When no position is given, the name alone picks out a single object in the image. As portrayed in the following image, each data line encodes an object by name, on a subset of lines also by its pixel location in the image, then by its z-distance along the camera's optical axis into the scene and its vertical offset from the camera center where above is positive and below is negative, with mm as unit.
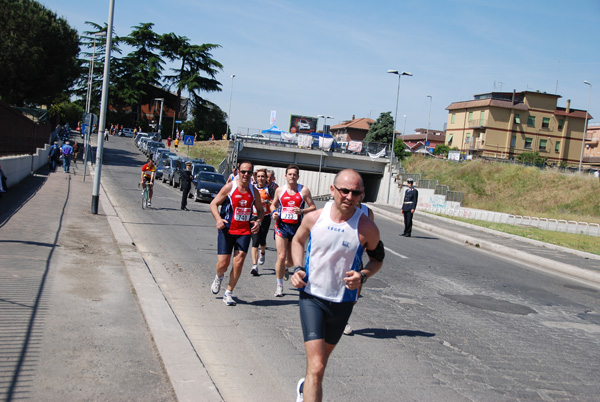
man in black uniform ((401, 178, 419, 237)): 18497 -999
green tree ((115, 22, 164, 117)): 71000 +9809
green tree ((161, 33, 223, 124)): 68062 +10291
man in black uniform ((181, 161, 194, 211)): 20625 -1231
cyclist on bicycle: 19469 -1026
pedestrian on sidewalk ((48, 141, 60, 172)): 31469 -1231
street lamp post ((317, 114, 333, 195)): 50419 +265
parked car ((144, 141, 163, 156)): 54531 +30
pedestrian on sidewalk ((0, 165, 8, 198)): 15809 -1563
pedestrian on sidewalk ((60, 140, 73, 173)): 31562 -1057
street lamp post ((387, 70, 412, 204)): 44062 +7736
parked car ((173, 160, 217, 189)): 31644 -1016
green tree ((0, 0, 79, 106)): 43844 +6493
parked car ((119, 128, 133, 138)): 82688 +1428
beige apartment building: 73250 +8031
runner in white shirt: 3902 -714
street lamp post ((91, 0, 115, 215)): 16000 +834
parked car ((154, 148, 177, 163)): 43550 -620
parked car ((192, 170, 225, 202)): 26078 -1547
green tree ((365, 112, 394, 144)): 85312 +6431
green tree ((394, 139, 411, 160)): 55675 +2430
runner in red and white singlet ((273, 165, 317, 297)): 8258 -691
